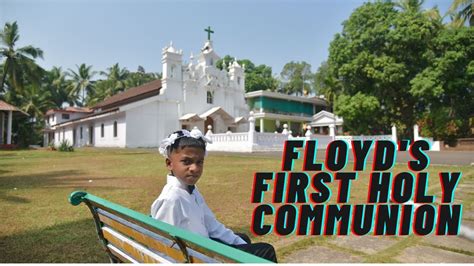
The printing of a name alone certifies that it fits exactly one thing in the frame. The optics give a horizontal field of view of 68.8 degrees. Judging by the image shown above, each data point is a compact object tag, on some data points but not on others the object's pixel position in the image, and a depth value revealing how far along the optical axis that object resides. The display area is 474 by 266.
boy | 1.99
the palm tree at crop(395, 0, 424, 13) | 26.41
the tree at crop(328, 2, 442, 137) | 23.58
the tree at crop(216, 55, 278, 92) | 50.00
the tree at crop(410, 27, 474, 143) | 22.16
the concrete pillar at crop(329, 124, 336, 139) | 25.12
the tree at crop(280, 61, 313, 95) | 51.00
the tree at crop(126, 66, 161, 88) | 51.16
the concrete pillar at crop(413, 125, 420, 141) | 22.59
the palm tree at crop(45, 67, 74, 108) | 49.56
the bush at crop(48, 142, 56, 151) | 23.55
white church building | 27.97
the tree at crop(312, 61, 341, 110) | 27.66
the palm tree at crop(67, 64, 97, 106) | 49.94
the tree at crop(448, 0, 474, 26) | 22.38
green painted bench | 1.23
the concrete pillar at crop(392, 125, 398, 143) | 23.33
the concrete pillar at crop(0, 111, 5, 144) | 28.45
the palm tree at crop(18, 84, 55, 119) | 37.16
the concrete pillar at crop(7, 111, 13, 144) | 27.81
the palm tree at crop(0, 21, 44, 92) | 29.53
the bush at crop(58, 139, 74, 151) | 22.33
